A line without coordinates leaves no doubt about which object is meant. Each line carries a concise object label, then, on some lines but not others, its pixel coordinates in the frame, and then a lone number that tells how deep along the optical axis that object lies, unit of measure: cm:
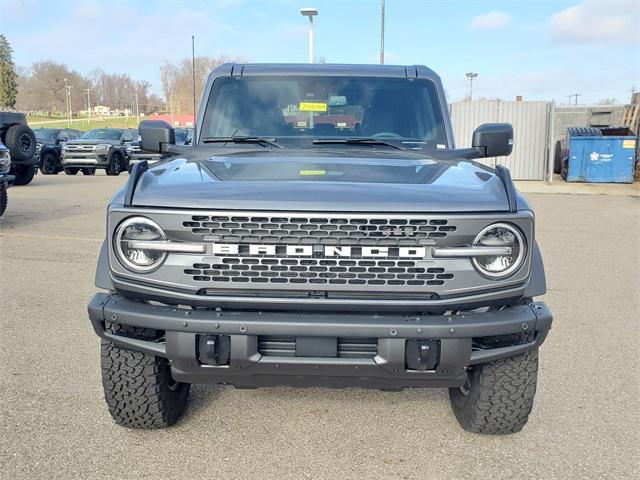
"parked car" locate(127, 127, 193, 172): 1803
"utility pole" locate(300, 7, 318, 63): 1767
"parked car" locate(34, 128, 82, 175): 2211
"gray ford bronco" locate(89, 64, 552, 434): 268
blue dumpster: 1972
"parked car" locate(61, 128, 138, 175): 2133
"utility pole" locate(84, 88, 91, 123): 11425
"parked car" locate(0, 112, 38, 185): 1409
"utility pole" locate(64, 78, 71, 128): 10456
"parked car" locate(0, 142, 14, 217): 992
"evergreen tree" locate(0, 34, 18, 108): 9000
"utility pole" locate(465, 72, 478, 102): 4945
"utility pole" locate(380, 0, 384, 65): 2870
